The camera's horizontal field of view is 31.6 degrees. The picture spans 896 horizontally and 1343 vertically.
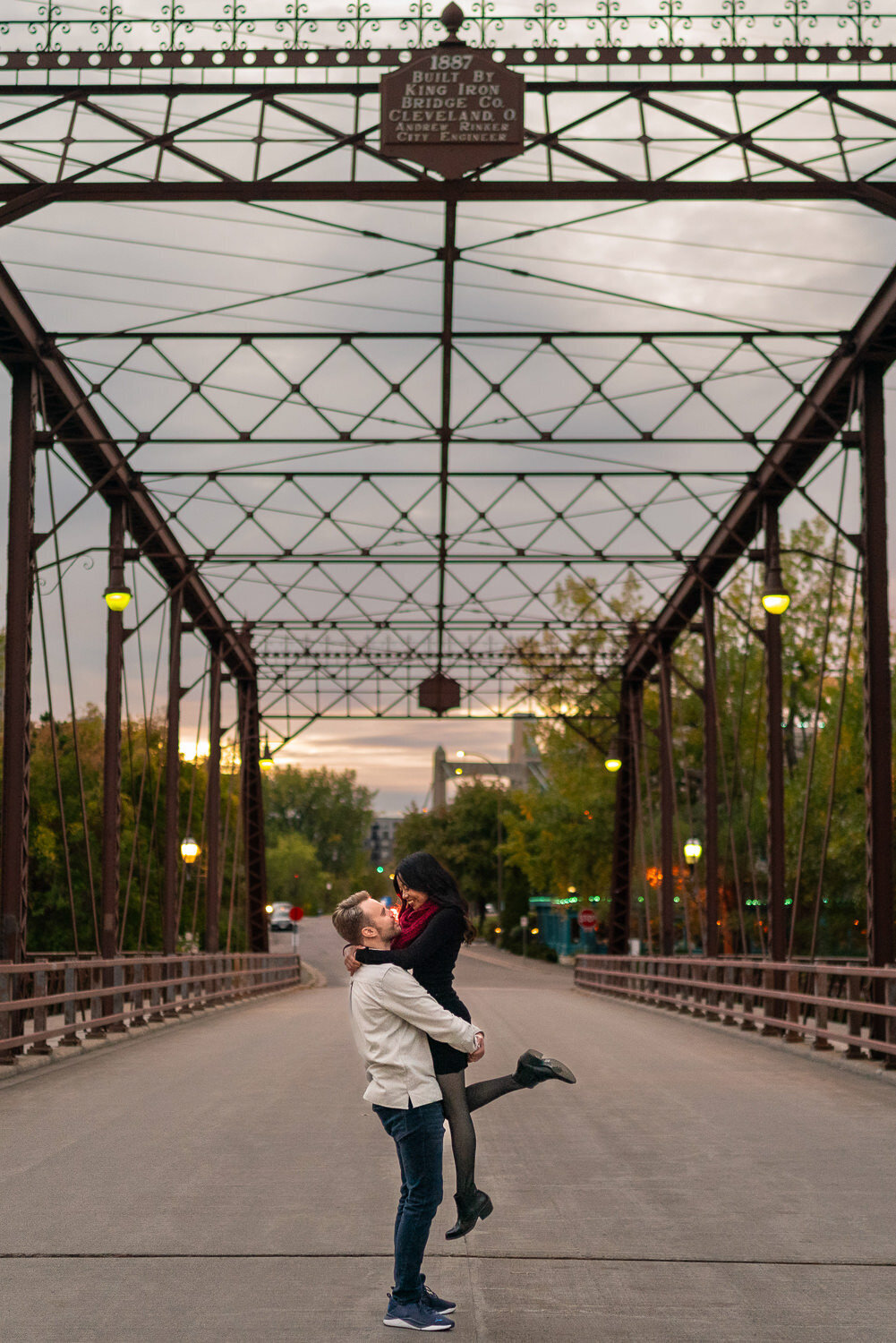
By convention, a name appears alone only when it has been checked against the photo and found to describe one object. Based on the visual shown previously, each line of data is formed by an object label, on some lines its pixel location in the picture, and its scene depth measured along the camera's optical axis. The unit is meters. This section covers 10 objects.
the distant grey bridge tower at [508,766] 109.36
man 5.45
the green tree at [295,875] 128.12
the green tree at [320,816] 171.12
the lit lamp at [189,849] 34.09
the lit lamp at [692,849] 37.53
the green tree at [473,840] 89.81
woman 5.77
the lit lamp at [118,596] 20.16
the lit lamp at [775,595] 19.50
